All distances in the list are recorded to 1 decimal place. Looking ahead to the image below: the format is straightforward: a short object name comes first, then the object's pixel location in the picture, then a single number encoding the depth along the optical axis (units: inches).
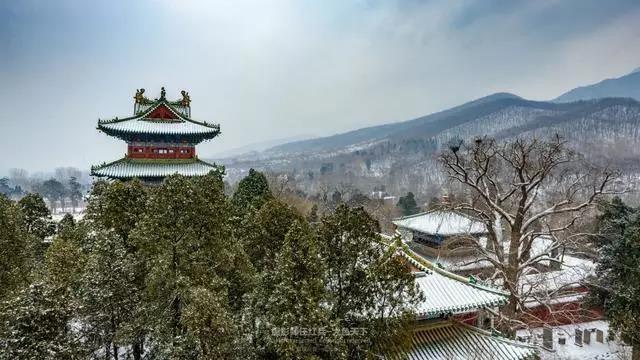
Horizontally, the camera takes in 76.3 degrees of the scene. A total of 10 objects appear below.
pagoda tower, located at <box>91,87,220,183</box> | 818.2
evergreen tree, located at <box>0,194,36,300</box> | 404.8
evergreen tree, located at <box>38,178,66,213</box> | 4028.1
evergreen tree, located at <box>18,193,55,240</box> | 811.4
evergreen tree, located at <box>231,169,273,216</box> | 865.6
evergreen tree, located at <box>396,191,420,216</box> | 2287.2
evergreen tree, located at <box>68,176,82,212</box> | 3841.0
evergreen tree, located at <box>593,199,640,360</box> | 669.3
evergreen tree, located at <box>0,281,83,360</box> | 243.3
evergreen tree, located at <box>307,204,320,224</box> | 1558.8
